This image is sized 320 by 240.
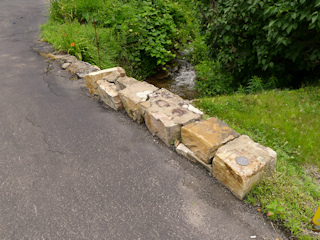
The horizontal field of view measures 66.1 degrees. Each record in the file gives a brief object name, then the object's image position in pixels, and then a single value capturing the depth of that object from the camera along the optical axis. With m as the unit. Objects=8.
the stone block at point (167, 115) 3.26
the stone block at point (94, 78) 4.56
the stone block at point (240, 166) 2.49
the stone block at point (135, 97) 3.77
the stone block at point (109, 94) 4.12
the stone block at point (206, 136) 2.85
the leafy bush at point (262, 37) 3.95
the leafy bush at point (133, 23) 7.14
